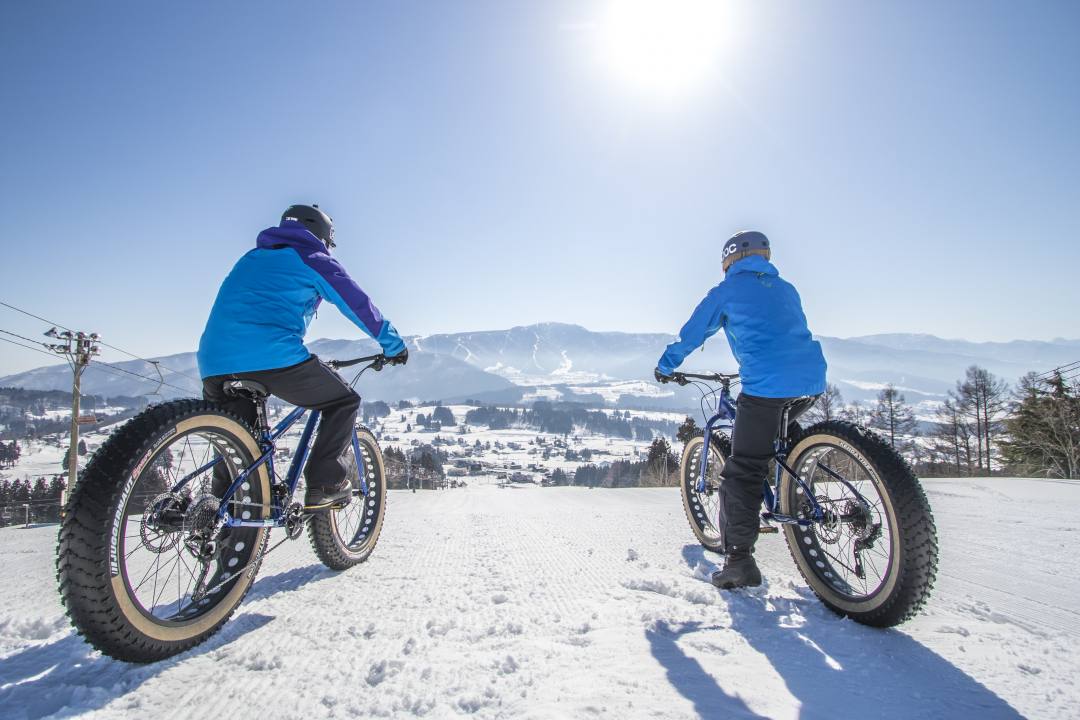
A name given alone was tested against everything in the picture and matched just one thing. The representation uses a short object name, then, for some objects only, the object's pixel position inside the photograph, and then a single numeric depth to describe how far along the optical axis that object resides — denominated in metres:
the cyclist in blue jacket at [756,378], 2.84
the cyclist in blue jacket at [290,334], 2.43
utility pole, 21.53
